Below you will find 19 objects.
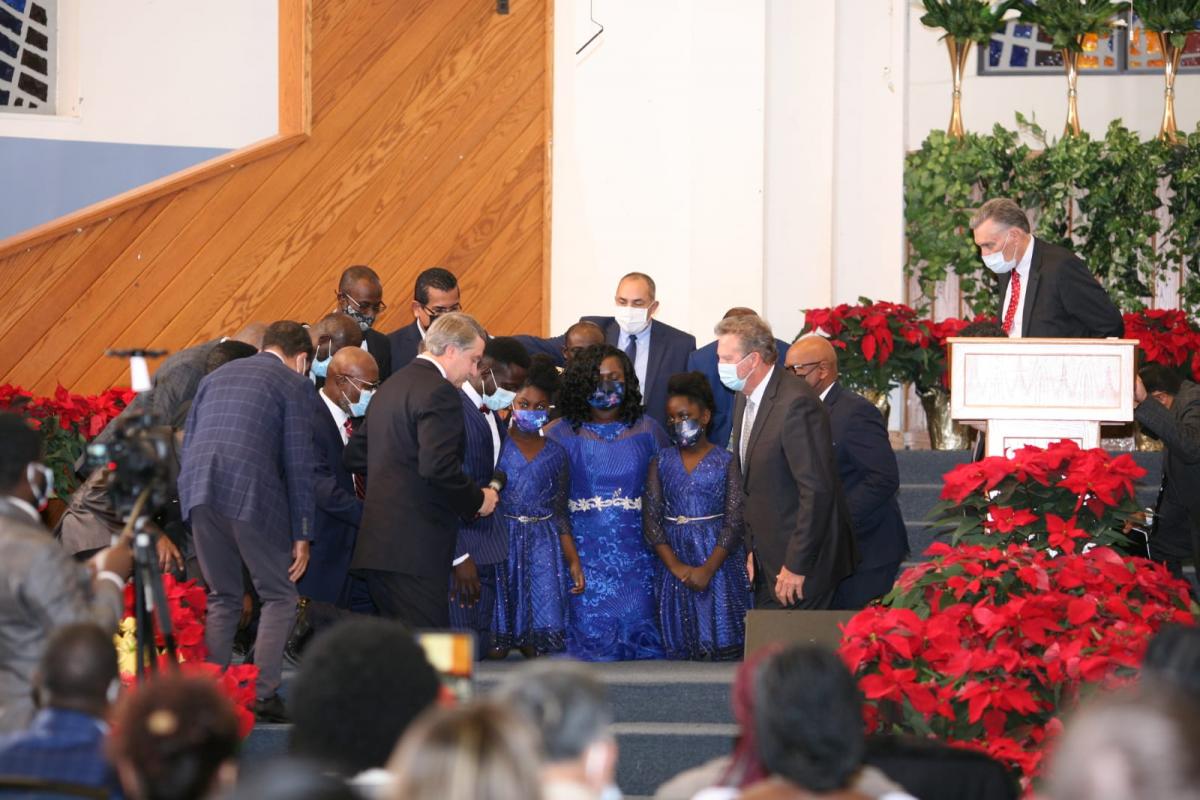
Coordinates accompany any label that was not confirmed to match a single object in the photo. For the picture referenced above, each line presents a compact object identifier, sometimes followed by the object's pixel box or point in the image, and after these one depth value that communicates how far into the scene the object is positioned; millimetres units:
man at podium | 12368
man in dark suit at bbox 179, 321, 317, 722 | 11691
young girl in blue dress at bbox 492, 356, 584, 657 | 13017
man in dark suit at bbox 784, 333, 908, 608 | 12832
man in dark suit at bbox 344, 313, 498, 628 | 11954
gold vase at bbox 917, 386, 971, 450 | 17818
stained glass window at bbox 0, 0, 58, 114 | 19154
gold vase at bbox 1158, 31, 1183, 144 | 20828
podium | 11391
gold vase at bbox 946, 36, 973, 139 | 20628
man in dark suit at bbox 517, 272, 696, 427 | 15307
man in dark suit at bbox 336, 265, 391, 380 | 15207
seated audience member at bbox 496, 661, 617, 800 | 5278
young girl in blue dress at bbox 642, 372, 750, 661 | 13103
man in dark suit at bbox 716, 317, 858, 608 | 11890
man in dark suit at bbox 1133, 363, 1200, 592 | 12889
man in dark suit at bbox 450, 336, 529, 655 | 12725
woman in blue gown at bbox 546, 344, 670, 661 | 13217
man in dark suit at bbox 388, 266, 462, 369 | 15207
